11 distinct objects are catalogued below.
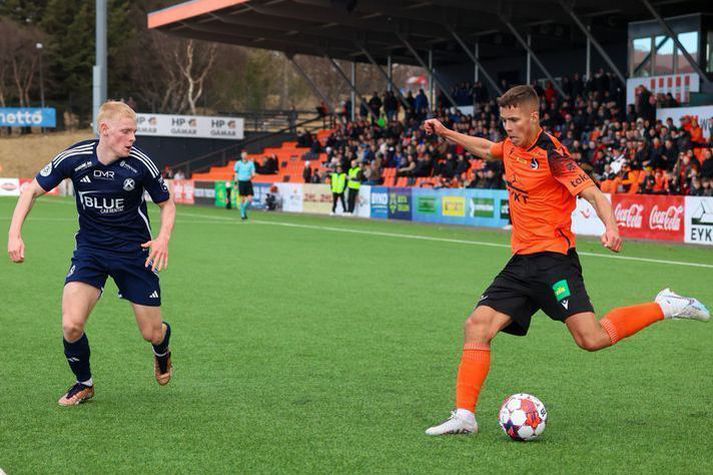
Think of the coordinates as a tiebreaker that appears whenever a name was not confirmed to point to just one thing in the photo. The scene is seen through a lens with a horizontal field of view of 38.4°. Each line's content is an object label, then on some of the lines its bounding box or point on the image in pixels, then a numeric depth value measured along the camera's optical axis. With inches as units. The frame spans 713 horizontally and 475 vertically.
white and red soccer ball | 218.1
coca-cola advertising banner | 836.6
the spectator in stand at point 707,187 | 831.4
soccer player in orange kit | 224.2
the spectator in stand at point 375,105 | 1798.4
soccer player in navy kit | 247.6
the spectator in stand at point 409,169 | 1296.8
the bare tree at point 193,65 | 2770.7
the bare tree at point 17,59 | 2827.3
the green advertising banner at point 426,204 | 1135.6
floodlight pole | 1449.3
